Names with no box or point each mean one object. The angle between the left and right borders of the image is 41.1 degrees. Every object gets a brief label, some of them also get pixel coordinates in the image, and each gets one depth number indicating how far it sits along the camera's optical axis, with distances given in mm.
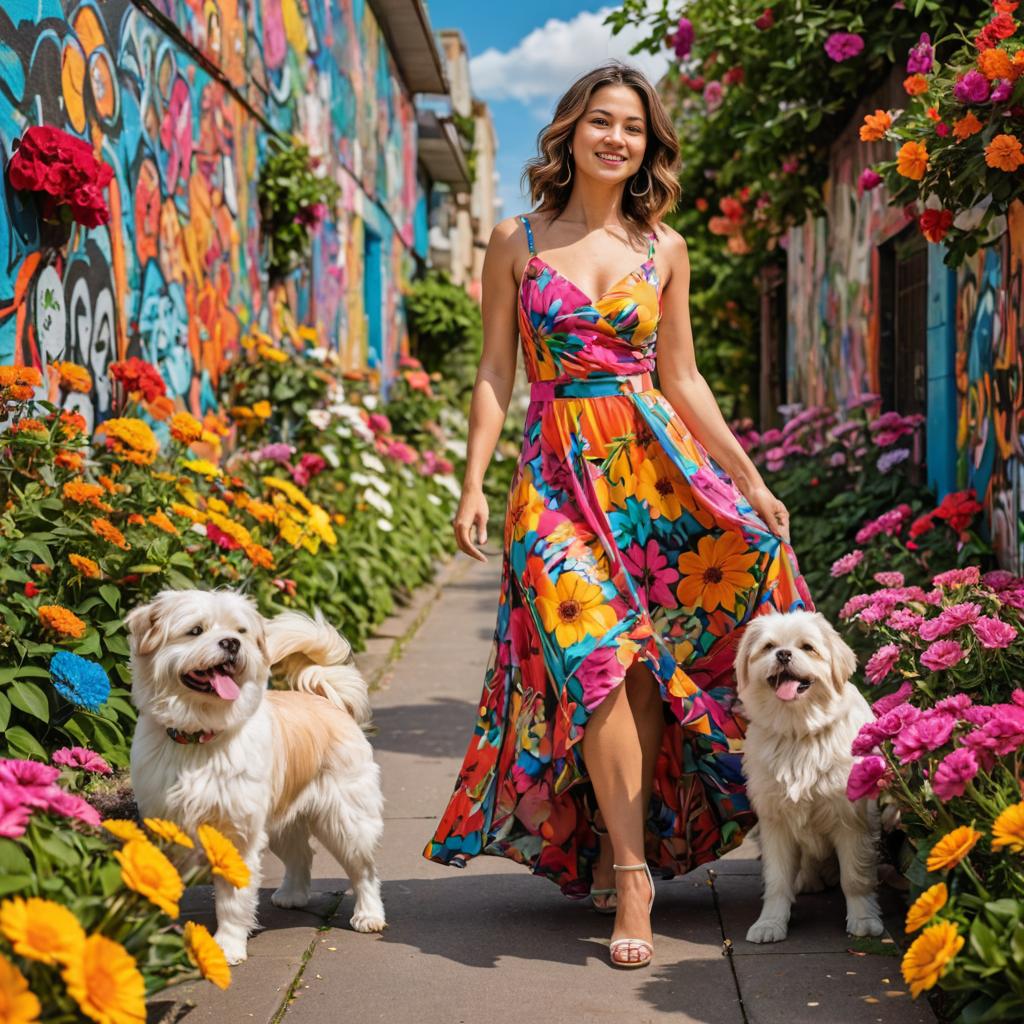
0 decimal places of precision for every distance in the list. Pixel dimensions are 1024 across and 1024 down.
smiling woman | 3693
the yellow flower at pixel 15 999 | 1959
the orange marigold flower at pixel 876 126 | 4980
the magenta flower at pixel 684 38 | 8609
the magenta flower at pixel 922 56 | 5445
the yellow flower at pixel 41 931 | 2014
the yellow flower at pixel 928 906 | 2607
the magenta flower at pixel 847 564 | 5793
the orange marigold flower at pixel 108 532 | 4559
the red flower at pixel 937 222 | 4871
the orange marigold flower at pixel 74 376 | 4770
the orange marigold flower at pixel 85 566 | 4465
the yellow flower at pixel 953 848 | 2617
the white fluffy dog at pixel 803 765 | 3496
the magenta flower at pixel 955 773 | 2832
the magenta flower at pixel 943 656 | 3514
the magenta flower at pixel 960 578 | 4188
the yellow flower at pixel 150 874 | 2262
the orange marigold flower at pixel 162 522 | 4852
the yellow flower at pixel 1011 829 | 2557
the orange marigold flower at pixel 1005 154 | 4316
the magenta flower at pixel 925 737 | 2996
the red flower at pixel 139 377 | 5500
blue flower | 4066
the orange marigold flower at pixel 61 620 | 4195
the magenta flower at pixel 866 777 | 3148
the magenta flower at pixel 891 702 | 3674
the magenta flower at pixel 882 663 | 3867
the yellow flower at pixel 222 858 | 2543
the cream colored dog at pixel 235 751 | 3268
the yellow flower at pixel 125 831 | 2393
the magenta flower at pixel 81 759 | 3441
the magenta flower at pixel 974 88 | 4387
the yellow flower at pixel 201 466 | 5367
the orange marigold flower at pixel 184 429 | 5266
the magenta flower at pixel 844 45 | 7502
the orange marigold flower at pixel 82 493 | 4543
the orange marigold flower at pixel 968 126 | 4434
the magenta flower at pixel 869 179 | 5625
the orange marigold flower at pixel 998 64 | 4266
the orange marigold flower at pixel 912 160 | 4598
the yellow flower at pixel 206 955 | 2346
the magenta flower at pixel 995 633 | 3559
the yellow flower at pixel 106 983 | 2041
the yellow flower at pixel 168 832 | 2529
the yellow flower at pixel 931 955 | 2441
